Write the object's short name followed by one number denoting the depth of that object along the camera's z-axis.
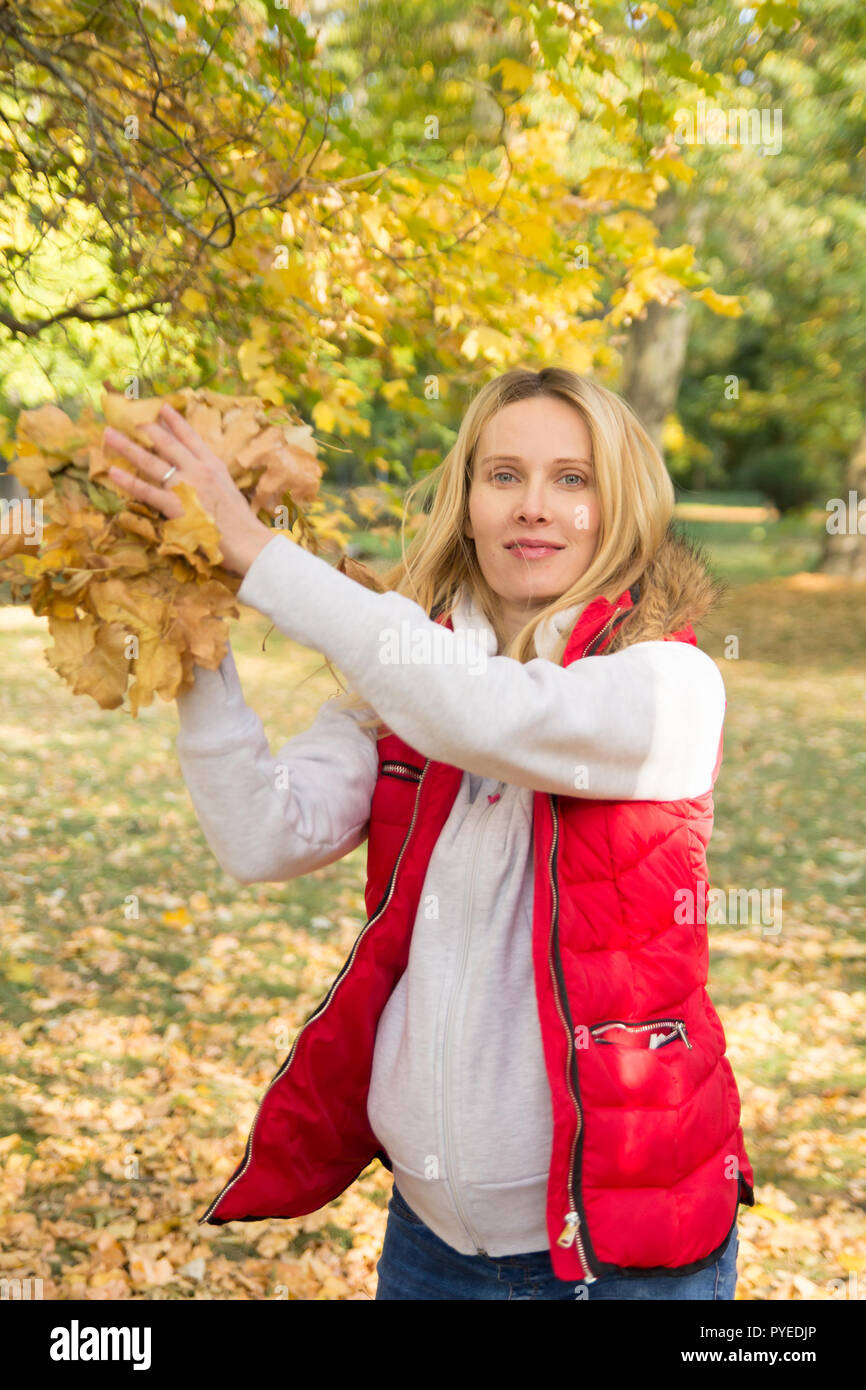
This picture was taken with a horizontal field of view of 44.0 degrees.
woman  1.42
